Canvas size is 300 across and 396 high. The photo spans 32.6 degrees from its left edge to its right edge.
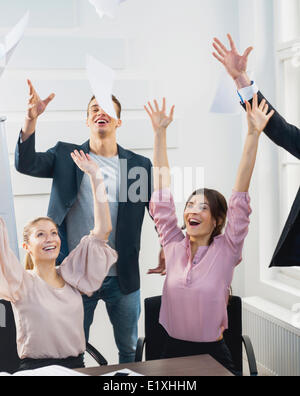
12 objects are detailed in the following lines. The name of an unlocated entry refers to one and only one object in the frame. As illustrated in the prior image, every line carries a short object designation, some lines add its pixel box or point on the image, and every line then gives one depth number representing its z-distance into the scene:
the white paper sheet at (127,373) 1.41
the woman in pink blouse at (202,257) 1.87
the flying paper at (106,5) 1.44
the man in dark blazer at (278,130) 1.88
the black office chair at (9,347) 1.95
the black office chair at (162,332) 2.02
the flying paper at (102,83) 1.83
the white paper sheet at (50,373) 1.34
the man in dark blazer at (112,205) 2.20
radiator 2.37
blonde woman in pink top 1.76
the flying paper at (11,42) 1.69
